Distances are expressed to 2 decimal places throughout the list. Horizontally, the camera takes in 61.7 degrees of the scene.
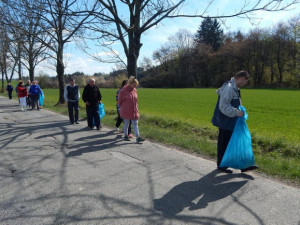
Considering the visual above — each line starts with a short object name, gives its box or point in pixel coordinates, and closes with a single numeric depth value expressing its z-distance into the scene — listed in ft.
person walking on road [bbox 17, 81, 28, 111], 49.36
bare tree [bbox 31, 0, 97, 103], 28.80
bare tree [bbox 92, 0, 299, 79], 31.45
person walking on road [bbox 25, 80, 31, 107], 56.86
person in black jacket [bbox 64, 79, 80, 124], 32.89
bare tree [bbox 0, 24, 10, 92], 48.62
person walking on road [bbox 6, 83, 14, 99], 84.64
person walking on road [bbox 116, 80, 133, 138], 26.13
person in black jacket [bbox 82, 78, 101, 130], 29.25
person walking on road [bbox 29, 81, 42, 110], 49.49
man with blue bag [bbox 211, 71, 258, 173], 14.29
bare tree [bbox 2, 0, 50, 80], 29.50
